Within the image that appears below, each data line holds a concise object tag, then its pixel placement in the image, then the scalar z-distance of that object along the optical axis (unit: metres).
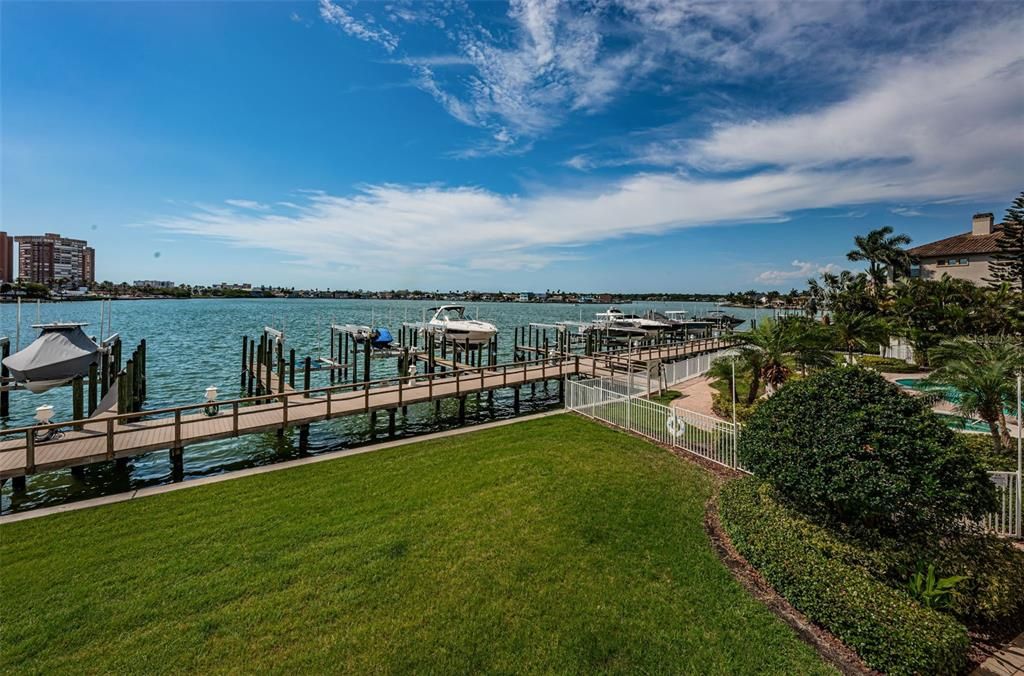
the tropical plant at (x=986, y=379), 9.95
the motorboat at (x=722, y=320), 61.72
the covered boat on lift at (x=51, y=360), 18.33
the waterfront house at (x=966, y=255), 39.19
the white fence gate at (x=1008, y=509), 7.62
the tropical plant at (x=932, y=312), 24.39
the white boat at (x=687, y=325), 48.79
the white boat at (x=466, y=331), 30.75
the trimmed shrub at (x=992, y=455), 8.93
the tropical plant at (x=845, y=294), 38.41
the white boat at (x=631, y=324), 40.91
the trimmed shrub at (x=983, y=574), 5.64
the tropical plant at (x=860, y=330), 20.75
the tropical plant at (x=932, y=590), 5.50
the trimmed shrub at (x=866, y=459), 5.66
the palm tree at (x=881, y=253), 52.44
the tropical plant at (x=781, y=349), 15.88
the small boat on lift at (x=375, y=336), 36.59
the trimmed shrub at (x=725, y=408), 15.62
